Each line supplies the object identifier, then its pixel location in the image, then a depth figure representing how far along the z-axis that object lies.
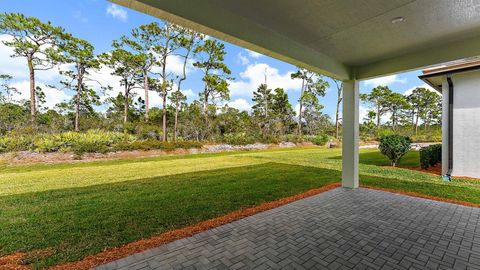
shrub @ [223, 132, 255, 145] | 16.11
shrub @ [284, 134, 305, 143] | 19.25
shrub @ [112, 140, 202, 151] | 11.10
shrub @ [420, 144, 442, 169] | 7.06
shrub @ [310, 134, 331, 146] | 19.48
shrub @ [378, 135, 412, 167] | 7.50
